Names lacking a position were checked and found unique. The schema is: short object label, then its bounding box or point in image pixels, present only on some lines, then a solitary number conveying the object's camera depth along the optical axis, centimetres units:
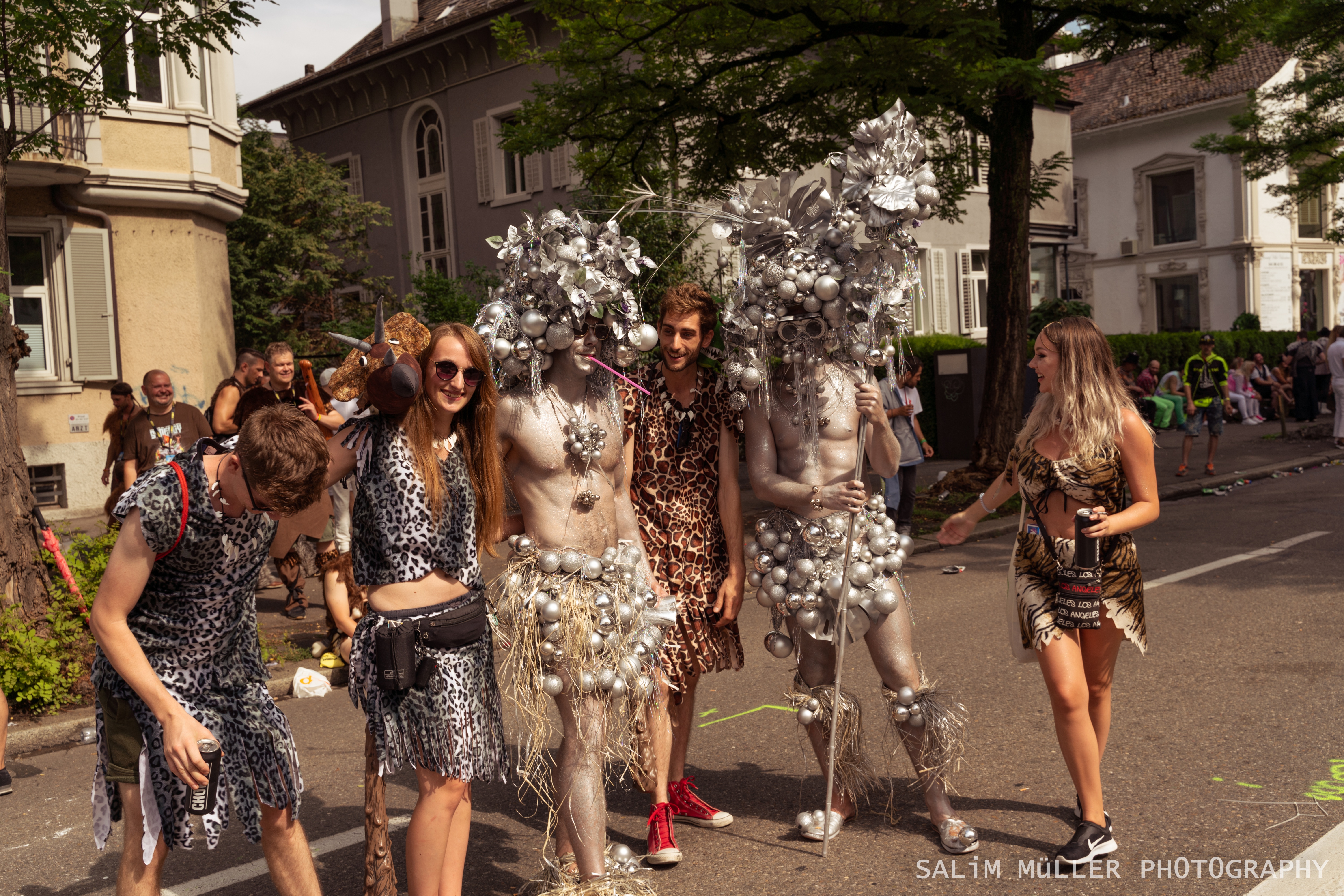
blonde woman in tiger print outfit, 396
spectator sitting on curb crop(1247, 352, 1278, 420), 2466
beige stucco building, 1520
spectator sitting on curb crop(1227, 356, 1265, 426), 2433
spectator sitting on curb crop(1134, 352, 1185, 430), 2198
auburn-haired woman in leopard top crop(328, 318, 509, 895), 321
